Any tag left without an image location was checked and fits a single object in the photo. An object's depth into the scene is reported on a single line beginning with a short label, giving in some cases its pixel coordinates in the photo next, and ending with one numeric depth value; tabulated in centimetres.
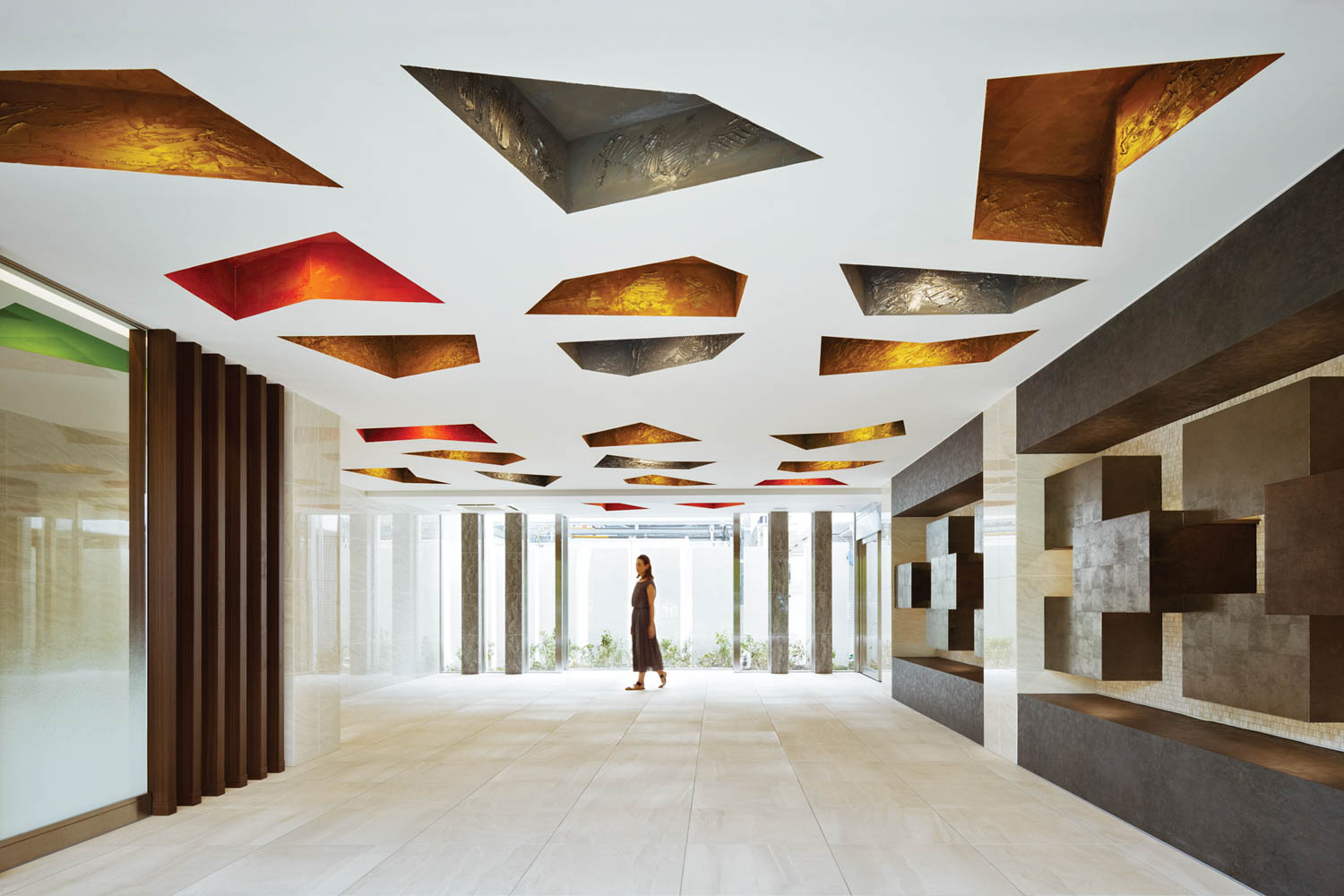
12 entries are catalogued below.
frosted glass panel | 457
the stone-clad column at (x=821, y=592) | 1645
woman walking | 1307
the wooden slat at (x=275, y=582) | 686
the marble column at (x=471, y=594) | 1688
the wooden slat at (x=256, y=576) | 657
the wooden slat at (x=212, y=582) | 602
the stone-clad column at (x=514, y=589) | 1678
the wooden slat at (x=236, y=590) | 631
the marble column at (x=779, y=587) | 1661
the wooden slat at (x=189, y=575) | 575
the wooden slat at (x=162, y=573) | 548
